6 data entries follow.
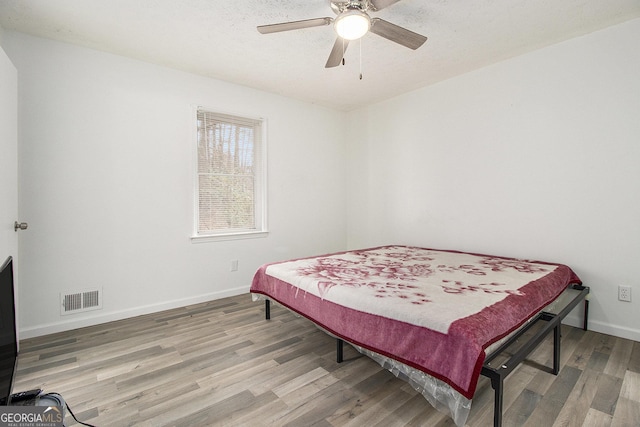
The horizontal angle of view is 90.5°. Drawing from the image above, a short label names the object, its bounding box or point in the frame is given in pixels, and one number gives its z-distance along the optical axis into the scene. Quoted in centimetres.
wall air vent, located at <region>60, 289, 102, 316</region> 273
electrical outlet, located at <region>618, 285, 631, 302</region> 249
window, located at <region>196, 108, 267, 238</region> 351
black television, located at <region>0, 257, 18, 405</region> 96
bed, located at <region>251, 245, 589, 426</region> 142
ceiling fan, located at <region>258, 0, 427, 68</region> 188
